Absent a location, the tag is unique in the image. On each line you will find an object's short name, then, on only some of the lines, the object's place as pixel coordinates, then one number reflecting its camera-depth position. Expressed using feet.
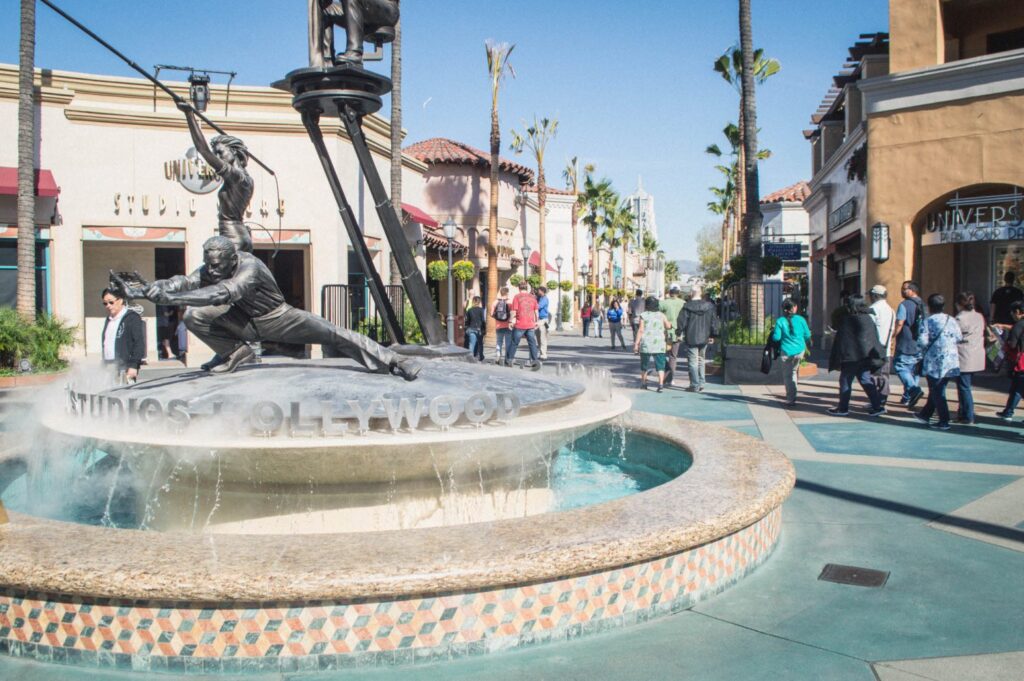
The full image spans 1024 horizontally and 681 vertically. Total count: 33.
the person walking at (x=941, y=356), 31.81
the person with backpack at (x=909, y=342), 37.63
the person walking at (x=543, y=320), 70.54
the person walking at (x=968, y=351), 33.12
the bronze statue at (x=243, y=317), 18.38
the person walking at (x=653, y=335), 46.01
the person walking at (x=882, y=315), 37.37
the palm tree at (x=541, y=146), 162.09
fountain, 11.62
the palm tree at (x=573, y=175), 215.74
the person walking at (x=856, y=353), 35.27
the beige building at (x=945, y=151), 51.72
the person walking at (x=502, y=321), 58.03
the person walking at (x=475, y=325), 60.03
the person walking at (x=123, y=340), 30.42
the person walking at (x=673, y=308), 50.26
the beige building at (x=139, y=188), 65.41
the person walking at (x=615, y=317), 86.00
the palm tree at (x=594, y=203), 216.74
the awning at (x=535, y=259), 165.78
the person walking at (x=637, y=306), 110.22
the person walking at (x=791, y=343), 40.01
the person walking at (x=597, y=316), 129.90
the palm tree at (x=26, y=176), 58.70
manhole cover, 15.21
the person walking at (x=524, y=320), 55.52
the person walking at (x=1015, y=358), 32.92
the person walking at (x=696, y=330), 45.80
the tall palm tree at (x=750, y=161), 62.13
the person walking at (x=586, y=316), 123.85
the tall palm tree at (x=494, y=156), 108.78
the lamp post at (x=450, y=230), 77.61
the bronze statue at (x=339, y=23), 23.82
